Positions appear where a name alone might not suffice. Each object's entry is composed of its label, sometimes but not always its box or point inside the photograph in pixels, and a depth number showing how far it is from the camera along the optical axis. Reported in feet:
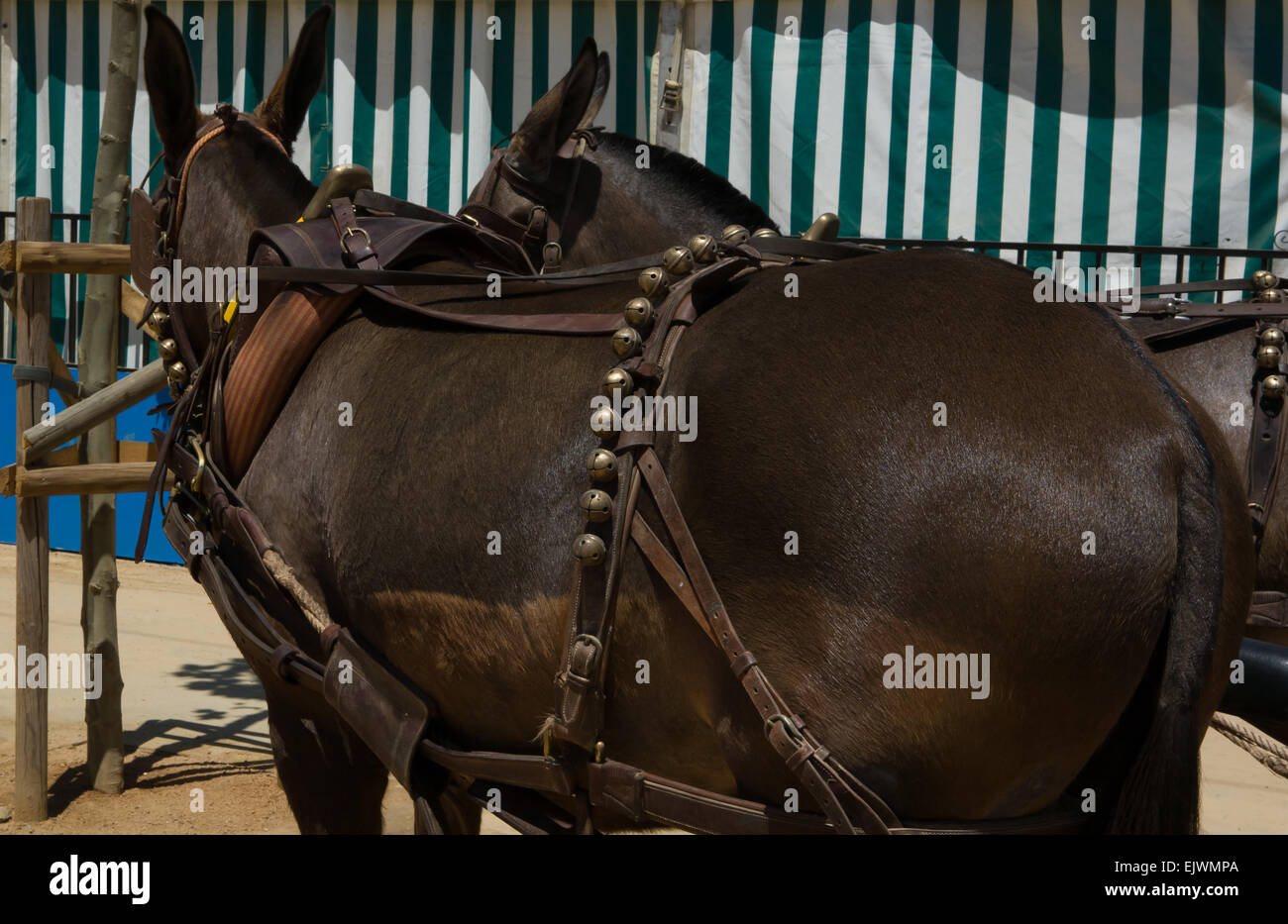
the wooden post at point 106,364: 14.03
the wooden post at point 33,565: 13.10
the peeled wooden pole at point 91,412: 12.98
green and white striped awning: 21.44
